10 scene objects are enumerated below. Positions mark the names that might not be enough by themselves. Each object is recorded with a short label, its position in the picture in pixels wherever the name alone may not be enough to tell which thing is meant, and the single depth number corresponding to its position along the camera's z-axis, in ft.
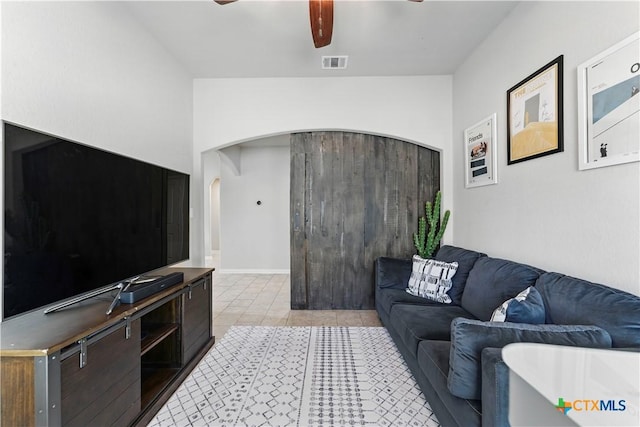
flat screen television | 3.89
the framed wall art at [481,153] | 8.70
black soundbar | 5.46
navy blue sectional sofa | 3.94
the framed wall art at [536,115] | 6.18
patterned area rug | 5.74
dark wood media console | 3.52
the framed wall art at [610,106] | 4.58
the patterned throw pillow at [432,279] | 8.66
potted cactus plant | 11.56
